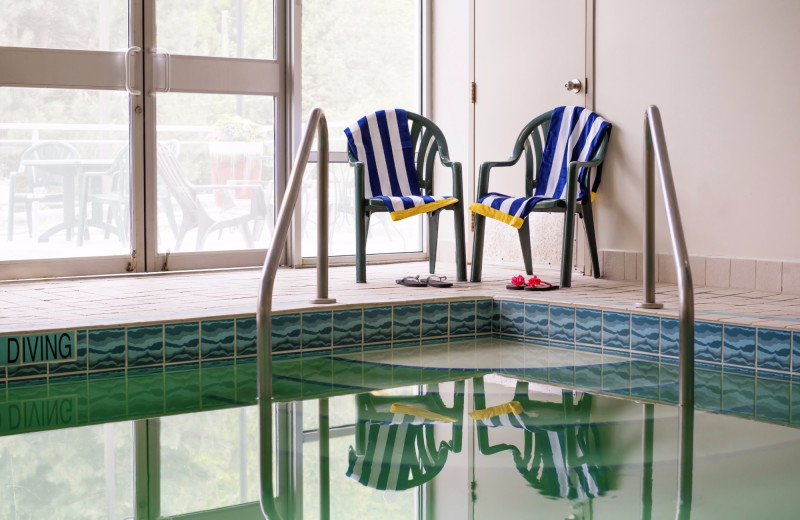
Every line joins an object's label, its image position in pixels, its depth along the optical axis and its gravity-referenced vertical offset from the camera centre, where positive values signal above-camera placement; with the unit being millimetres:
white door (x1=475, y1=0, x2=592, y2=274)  5156 +816
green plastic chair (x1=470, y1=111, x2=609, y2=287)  4500 +100
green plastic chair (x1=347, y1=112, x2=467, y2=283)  4715 +141
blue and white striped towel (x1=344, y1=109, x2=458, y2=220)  5012 +329
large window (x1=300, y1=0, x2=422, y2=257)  5812 +904
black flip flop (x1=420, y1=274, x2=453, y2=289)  4457 -355
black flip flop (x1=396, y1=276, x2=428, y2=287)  4520 -358
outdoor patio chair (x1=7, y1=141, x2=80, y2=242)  4867 +156
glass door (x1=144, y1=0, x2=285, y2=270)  5227 +484
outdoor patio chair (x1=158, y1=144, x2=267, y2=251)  5285 +10
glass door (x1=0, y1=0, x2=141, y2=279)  4824 +405
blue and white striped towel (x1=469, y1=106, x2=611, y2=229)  4777 +355
